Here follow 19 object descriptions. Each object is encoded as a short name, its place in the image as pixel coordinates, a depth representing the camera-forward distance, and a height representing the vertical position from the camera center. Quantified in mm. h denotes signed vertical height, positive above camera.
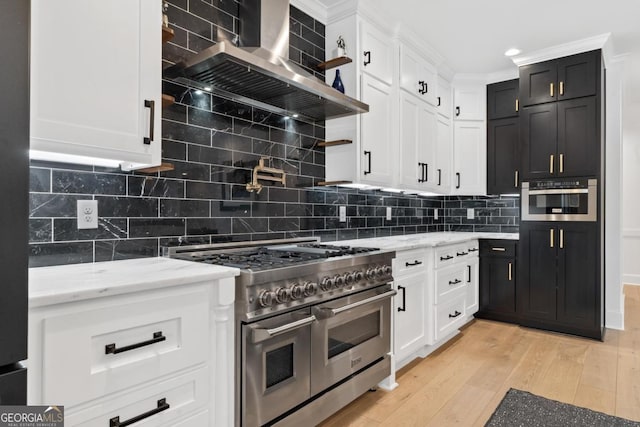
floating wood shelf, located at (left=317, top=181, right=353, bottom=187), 2776 +250
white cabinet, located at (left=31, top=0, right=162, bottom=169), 1297 +508
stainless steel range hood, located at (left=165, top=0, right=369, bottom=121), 1816 +739
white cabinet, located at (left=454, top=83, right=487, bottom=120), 4375 +1360
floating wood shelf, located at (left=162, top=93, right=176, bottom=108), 1798 +559
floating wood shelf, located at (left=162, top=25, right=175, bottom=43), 1787 +877
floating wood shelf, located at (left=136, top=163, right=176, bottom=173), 1701 +219
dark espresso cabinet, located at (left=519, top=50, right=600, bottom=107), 3535 +1371
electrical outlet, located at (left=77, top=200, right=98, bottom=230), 1658 +4
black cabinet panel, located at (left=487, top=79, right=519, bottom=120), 4188 +1344
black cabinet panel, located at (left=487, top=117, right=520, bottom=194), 4168 +697
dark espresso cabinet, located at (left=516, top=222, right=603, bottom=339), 3514 -598
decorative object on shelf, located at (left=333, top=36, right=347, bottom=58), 2754 +1241
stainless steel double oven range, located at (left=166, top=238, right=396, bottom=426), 1611 -555
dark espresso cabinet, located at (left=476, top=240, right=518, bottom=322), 3951 -676
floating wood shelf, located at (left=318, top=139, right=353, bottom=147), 2789 +557
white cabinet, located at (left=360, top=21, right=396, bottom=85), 2861 +1311
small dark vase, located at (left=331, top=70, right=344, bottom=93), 2732 +968
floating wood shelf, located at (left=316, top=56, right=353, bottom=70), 2724 +1145
